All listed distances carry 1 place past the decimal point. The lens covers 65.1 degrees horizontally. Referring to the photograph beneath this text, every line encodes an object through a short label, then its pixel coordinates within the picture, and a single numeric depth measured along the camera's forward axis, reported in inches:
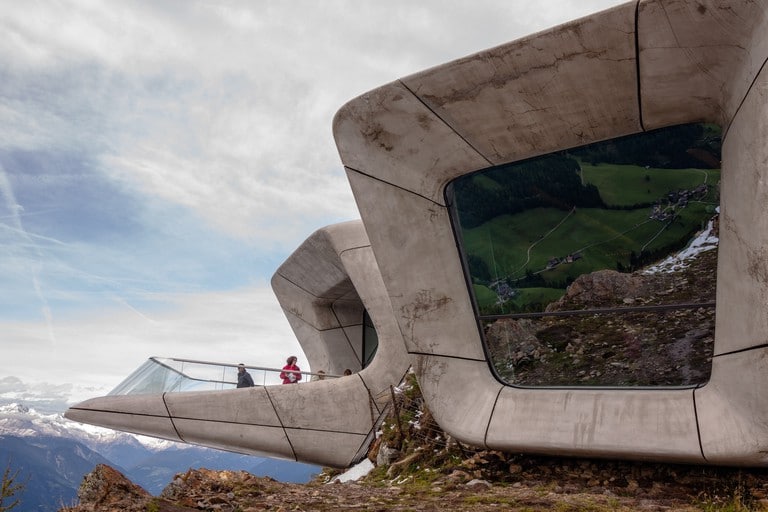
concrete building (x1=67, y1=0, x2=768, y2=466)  250.7
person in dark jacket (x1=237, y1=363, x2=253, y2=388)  517.7
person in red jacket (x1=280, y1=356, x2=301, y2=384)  516.3
